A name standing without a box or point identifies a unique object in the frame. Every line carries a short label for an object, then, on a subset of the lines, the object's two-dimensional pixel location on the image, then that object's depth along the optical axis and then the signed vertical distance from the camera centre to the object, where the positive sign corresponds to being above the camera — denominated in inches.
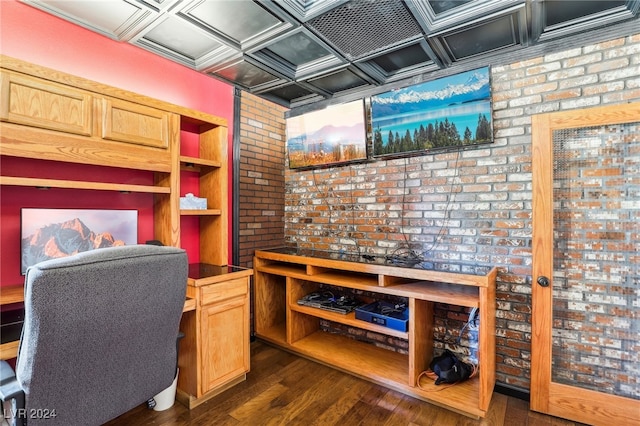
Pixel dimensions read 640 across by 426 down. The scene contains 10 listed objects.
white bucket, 83.7 -51.7
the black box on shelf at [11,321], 59.6 -23.3
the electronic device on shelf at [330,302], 108.3 -33.2
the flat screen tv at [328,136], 120.2 +32.5
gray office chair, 41.8 -17.8
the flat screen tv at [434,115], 94.0 +33.0
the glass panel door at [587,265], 76.9 -14.1
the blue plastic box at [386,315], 92.6 -32.6
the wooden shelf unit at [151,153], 67.8 +16.4
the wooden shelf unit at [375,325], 81.4 -36.3
